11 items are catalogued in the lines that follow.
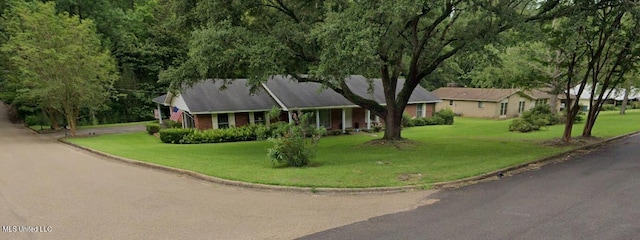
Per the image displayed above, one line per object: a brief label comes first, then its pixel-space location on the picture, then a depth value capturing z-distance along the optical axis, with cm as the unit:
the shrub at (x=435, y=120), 3145
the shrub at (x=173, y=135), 2145
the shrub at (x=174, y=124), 2719
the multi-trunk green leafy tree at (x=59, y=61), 2302
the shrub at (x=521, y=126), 2274
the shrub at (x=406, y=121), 2931
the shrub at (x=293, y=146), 1113
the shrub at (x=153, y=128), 2714
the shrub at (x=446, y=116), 3266
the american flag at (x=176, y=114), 2838
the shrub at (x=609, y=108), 4901
